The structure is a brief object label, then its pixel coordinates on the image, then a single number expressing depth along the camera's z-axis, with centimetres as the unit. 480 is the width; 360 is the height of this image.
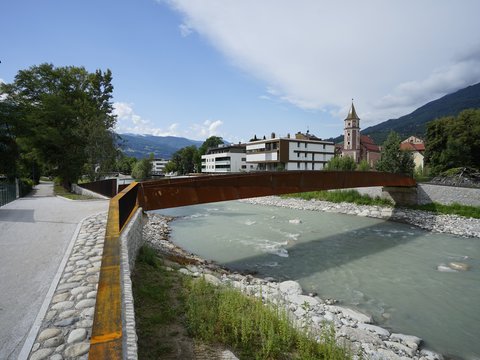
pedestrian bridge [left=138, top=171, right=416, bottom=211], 1062
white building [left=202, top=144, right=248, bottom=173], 6912
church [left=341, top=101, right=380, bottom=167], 6981
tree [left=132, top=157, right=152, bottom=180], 8144
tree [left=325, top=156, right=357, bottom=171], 4588
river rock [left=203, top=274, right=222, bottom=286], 777
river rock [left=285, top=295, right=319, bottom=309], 795
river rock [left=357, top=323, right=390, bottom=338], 667
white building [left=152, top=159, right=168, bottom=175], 12413
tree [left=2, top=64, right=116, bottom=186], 2405
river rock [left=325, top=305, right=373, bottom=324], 734
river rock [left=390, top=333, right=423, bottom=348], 642
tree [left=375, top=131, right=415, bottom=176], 3328
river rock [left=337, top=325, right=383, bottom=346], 621
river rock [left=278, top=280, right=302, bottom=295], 884
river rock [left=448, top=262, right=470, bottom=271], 1158
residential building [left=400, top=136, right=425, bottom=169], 6400
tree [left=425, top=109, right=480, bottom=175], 3297
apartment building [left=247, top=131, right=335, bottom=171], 5544
